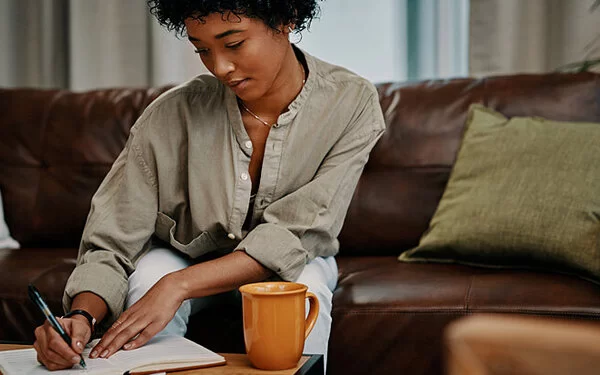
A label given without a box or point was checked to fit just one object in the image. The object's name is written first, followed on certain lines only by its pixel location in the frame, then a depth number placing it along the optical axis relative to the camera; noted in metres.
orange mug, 1.06
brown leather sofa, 1.54
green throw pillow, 1.77
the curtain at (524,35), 2.64
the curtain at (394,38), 2.82
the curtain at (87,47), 3.09
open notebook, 1.06
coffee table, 1.06
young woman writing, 1.37
